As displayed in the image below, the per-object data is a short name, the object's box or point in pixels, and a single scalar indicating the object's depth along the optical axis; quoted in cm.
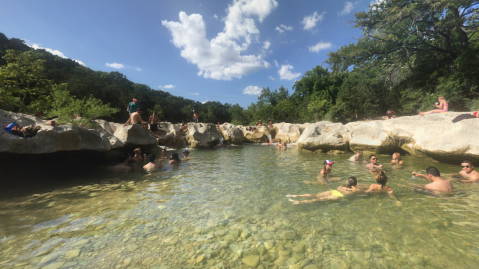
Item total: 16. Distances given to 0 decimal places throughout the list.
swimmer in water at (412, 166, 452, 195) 457
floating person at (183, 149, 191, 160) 1016
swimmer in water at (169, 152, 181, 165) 861
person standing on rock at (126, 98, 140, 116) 947
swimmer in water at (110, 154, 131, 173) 727
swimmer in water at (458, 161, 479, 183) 528
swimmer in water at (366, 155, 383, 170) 699
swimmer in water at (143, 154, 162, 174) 749
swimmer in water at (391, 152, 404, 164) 766
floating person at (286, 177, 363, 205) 433
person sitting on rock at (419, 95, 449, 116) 969
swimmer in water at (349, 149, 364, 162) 863
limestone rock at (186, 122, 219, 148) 1548
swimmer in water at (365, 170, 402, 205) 456
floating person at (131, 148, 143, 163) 883
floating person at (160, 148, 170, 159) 1012
